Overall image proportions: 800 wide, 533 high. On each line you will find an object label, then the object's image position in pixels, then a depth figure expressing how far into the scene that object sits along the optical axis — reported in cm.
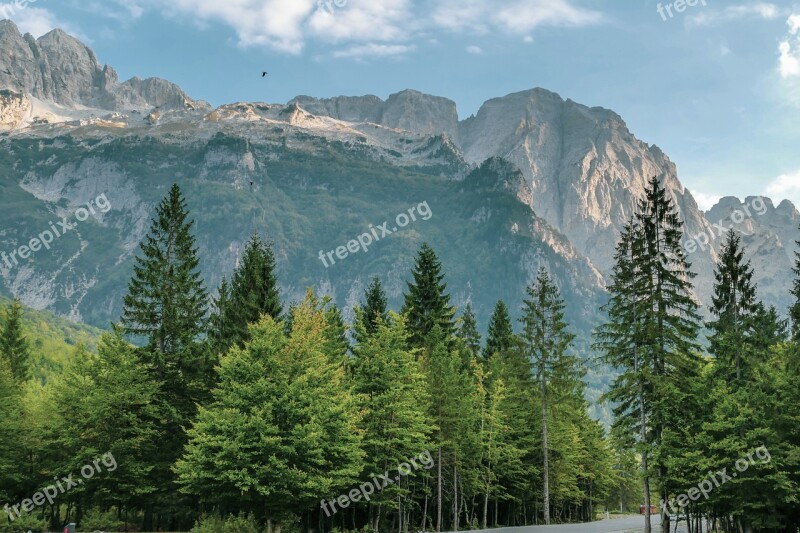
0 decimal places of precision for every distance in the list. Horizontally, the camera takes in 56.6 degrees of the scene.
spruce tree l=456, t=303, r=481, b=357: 9231
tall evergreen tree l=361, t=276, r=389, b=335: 7024
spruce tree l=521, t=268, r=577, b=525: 6838
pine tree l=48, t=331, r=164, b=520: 5044
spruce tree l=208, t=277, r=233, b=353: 5994
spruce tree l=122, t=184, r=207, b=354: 5675
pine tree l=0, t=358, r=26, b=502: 5406
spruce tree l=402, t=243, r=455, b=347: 6981
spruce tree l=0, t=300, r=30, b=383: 8969
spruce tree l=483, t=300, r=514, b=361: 8965
